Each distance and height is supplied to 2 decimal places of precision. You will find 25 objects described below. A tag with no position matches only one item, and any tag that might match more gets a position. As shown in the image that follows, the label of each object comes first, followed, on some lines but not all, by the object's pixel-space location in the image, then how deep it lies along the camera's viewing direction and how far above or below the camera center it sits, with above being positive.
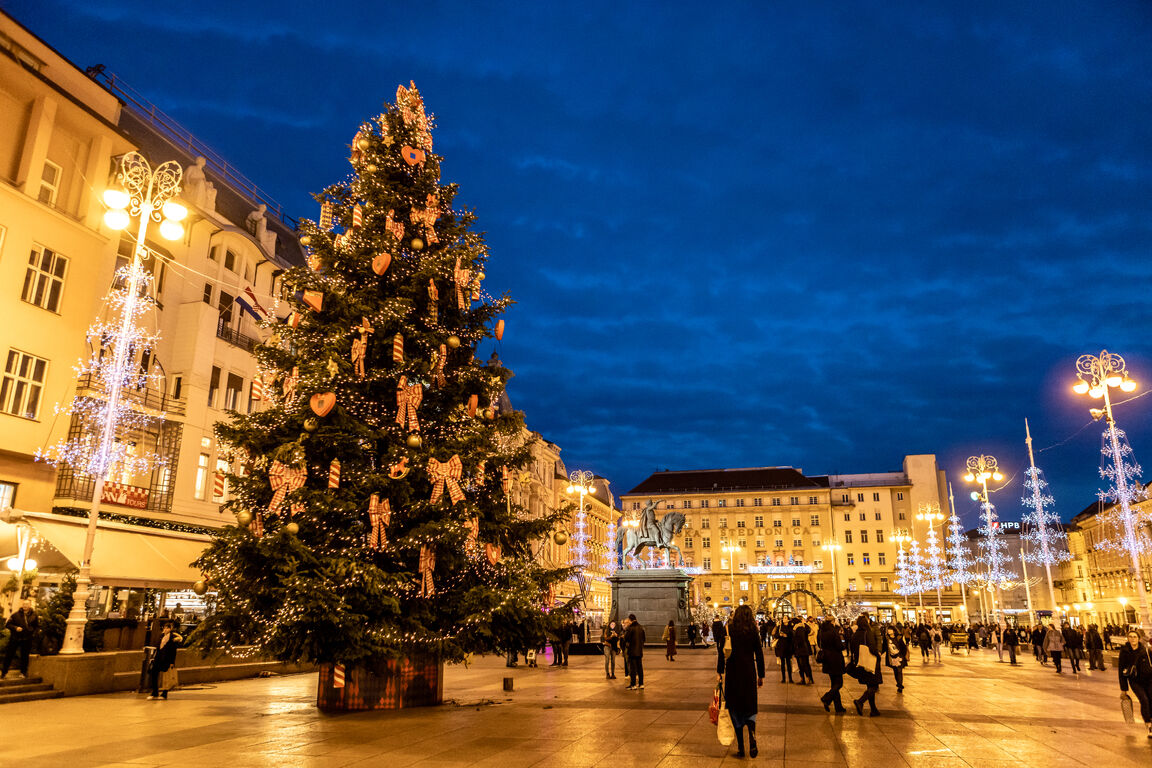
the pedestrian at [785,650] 21.95 -1.38
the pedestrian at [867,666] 14.02 -1.17
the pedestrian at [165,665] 16.33 -1.51
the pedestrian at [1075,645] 28.72 -1.49
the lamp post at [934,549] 55.11 +3.95
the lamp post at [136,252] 15.47 +7.18
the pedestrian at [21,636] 16.61 -0.95
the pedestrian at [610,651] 22.19 -1.50
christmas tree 12.73 +2.57
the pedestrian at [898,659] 17.35 -1.27
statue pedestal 38.28 +0.23
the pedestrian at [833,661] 14.16 -1.07
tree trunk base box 13.99 -1.66
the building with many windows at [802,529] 113.12 +10.90
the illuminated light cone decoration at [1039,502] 35.97 +4.85
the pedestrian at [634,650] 18.81 -1.22
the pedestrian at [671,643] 31.53 -1.75
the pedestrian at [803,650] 20.94 -1.29
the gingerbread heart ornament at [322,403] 13.60 +3.33
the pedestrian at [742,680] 10.02 -1.04
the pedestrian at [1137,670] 12.35 -1.04
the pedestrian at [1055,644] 28.55 -1.44
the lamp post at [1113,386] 22.66 +6.31
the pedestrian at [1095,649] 30.76 -1.71
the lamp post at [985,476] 36.69 +5.96
